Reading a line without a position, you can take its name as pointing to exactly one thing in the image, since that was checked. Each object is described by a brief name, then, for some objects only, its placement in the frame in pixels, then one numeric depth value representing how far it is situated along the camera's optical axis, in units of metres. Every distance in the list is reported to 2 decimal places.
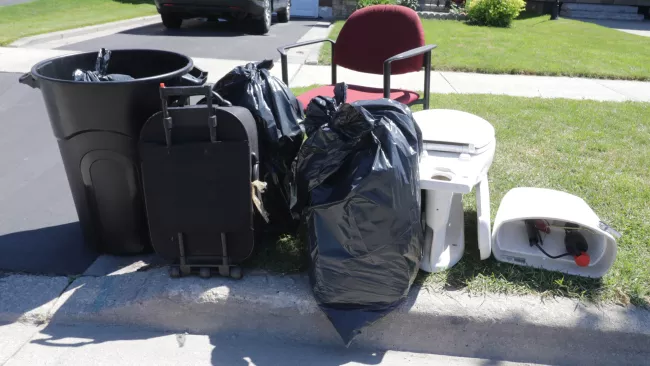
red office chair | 3.66
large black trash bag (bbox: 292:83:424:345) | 2.18
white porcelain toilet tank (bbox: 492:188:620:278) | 2.51
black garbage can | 2.41
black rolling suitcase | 2.32
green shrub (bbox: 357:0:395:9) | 12.35
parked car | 9.85
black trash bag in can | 2.60
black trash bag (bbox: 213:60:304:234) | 2.63
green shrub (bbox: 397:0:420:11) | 13.78
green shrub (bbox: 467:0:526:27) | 12.38
